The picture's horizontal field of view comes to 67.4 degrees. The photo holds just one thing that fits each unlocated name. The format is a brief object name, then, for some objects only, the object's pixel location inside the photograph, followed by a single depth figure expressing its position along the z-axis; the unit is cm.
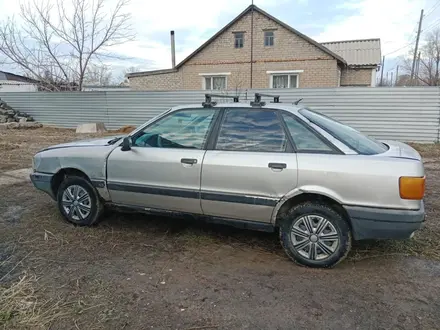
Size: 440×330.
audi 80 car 280
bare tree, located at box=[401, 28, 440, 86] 3588
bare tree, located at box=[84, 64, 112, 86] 1898
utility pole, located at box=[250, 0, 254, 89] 1930
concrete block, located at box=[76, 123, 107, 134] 1389
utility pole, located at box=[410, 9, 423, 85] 3199
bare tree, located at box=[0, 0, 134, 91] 1659
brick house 1838
